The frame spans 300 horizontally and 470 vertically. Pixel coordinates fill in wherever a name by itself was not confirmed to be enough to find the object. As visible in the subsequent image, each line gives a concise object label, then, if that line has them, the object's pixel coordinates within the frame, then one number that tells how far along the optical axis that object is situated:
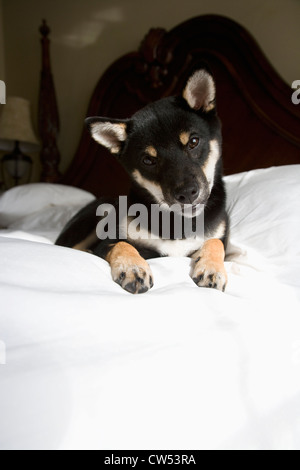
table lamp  3.19
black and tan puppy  1.06
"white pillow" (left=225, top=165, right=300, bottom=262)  1.12
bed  0.47
